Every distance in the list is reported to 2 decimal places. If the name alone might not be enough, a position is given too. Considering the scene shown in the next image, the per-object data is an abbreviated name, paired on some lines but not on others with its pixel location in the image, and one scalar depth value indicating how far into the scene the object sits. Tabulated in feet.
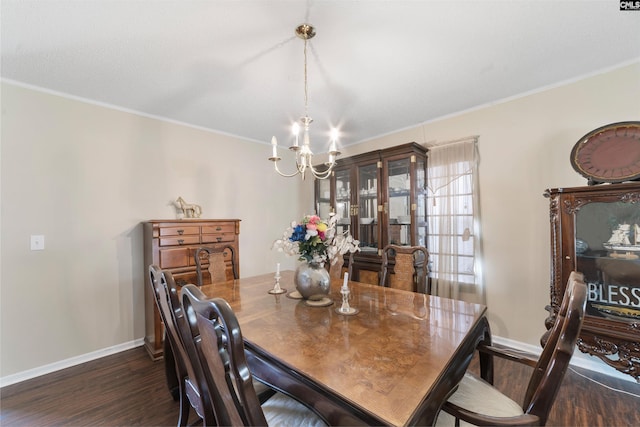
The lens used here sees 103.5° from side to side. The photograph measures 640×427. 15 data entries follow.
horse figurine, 9.43
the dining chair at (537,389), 2.54
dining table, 2.46
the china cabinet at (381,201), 9.23
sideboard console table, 7.94
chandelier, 5.08
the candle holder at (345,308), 4.54
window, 8.60
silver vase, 5.16
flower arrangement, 5.09
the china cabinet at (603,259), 5.41
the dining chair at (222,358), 1.97
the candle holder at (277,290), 5.90
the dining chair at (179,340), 3.32
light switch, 7.04
